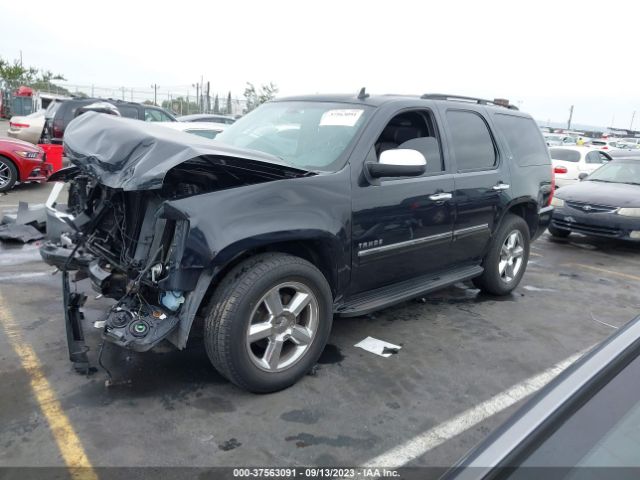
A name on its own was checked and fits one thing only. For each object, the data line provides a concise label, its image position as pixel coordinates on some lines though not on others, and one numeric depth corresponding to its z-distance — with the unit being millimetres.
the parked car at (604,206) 7855
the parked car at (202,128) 8141
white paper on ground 3861
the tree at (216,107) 28603
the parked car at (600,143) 29898
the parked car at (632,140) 35641
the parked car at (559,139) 30239
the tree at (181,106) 30755
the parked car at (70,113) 11664
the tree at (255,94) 27606
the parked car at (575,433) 1146
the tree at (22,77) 32784
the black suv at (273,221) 2875
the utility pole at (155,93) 32828
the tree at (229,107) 28131
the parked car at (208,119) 13711
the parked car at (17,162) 9094
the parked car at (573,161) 13688
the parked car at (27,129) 14422
